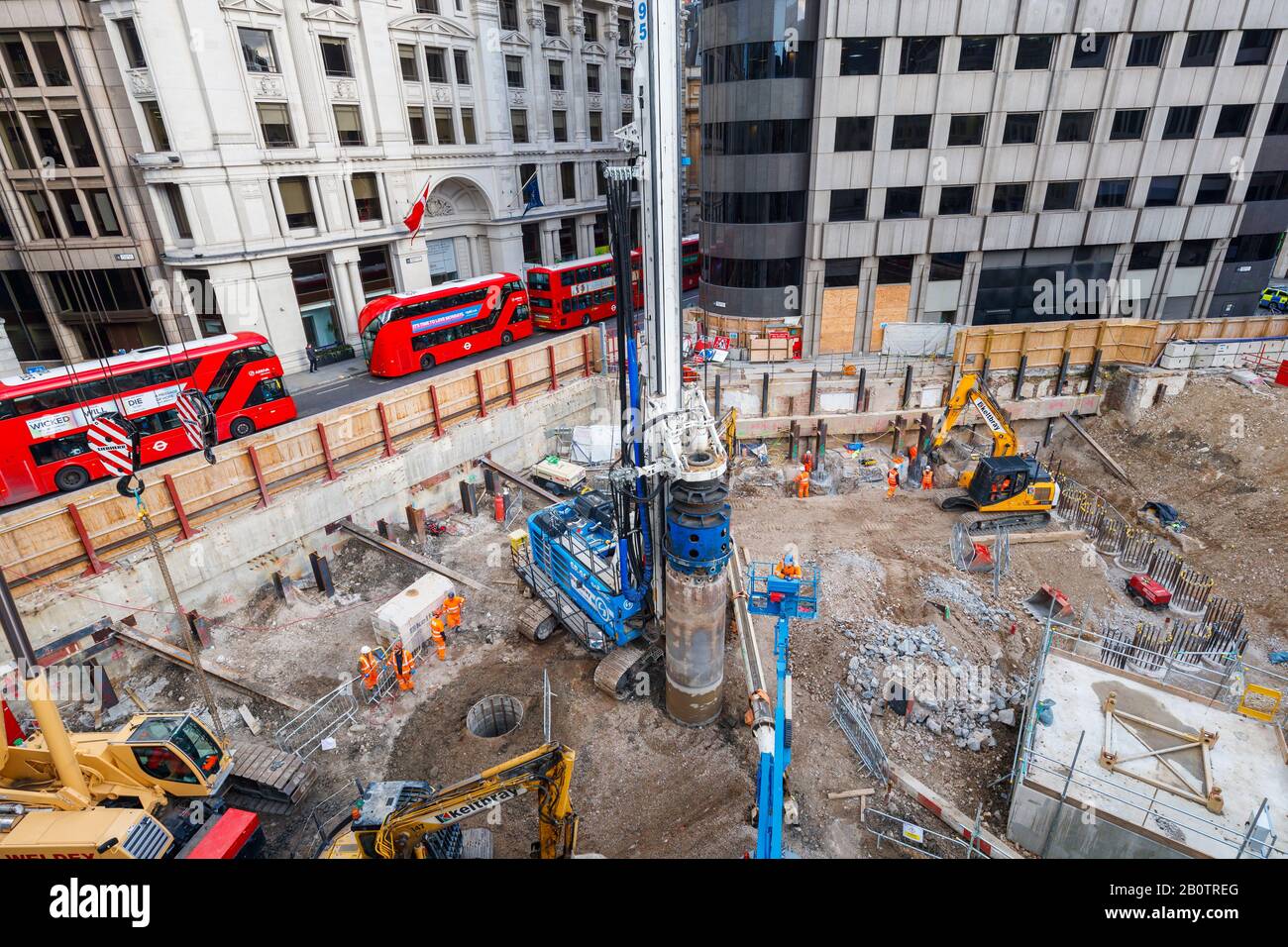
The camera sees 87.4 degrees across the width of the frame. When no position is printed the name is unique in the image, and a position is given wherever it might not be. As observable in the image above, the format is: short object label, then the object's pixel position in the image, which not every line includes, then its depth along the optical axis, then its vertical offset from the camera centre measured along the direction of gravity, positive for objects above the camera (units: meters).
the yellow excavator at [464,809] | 9.23 -8.28
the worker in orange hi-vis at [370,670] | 15.09 -10.30
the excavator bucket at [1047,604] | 18.62 -11.83
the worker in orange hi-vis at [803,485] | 24.77 -11.18
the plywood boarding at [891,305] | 34.28 -7.41
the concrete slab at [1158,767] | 11.01 -10.24
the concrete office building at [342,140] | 26.88 +1.12
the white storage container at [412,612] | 15.91 -9.72
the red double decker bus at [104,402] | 18.02 -5.88
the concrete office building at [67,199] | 27.02 -0.93
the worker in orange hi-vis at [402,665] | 15.35 -10.39
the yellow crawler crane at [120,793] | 9.31 -8.62
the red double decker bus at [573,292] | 34.78 -6.49
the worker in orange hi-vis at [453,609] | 17.08 -10.29
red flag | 34.50 -2.50
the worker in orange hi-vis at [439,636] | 16.20 -10.40
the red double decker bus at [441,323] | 27.75 -6.38
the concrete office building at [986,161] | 29.47 -0.82
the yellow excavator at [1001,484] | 22.31 -10.34
